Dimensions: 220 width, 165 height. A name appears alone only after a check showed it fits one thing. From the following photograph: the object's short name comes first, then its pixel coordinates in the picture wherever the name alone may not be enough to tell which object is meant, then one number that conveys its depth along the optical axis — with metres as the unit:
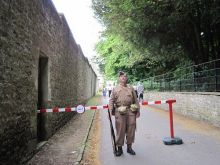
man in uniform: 4.25
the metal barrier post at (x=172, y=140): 4.88
